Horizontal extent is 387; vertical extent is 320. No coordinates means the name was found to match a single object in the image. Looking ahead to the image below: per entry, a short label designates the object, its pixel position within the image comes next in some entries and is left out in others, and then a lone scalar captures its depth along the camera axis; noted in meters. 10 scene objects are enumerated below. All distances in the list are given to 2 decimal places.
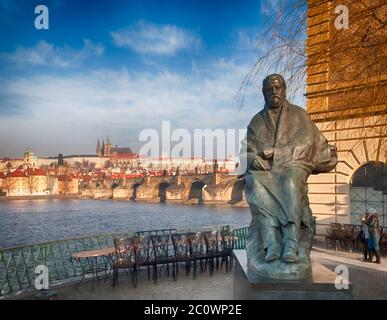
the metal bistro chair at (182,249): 9.06
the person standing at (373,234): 9.93
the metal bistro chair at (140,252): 8.54
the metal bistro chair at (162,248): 8.80
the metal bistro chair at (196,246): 9.23
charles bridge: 82.38
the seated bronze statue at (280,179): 4.26
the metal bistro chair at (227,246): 9.70
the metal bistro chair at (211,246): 9.27
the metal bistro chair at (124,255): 8.23
